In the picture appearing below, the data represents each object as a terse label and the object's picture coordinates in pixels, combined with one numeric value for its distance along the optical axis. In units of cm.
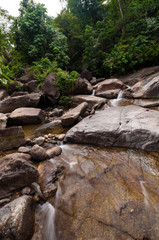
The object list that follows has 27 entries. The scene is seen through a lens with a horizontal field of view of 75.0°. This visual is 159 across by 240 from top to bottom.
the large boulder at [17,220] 138
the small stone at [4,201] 188
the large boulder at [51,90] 775
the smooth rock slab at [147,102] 574
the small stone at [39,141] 392
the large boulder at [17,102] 700
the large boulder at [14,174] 196
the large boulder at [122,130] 301
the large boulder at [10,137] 340
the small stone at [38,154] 296
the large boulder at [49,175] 219
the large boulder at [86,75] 1138
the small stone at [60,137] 410
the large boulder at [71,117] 501
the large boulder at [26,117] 550
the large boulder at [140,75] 825
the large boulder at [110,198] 154
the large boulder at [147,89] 640
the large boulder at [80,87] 794
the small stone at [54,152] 314
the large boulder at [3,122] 451
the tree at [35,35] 1135
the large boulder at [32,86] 918
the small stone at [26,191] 207
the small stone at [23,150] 317
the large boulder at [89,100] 684
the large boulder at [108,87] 854
